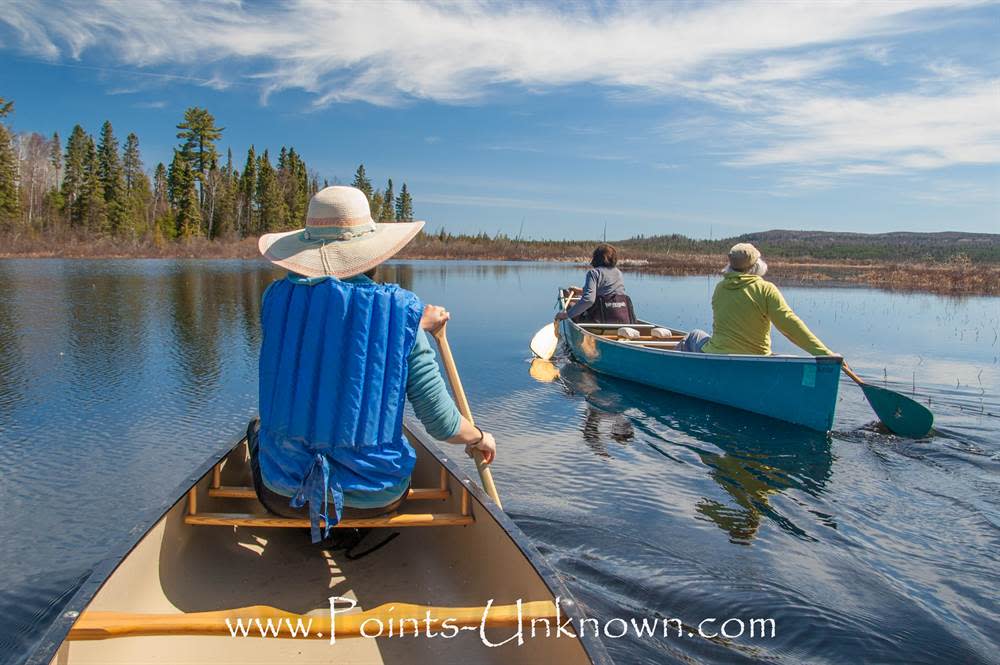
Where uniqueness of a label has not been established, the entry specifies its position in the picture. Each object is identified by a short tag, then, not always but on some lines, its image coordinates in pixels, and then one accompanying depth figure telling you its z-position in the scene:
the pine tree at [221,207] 62.66
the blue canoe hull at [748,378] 6.41
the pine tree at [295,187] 69.19
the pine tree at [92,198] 56.88
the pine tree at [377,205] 79.44
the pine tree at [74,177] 59.16
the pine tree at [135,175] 68.86
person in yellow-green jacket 6.55
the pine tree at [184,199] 58.94
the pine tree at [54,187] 61.62
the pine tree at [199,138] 60.19
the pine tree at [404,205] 86.06
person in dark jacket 10.31
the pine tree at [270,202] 62.87
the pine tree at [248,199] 68.06
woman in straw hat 2.50
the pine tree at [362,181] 77.89
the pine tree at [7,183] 48.28
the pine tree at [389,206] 84.12
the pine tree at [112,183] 58.47
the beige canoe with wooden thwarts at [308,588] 2.15
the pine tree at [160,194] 76.63
